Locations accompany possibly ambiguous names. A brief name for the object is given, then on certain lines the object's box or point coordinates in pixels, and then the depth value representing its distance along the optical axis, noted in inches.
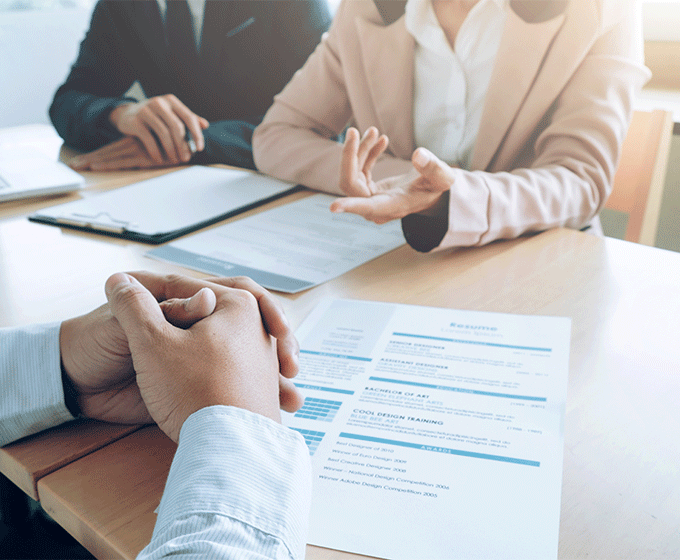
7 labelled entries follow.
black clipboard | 34.8
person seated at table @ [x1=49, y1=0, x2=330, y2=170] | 64.0
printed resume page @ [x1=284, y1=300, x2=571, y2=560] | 14.2
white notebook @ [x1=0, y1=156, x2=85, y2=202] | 41.3
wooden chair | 47.2
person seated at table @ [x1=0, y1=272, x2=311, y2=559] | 13.2
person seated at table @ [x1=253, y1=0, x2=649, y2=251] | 31.2
